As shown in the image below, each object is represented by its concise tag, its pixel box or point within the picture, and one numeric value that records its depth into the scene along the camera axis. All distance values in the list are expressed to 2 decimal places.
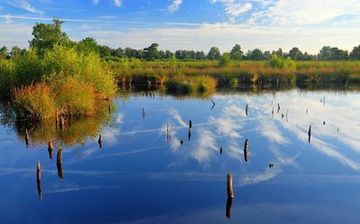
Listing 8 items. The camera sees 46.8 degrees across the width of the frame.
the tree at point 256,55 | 134.62
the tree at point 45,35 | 52.09
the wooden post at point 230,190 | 12.04
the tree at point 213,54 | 146.75
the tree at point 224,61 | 67.62
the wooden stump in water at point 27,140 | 18.95
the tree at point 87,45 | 54.89
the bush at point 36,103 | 23.30
